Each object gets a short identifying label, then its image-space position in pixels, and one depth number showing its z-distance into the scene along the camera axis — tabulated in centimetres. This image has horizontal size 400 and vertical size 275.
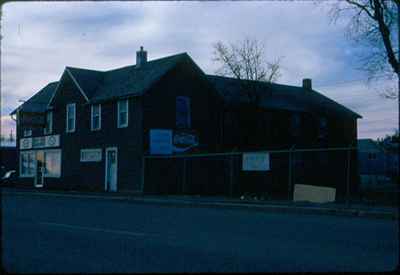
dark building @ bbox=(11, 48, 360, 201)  2958
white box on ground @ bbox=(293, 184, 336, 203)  2097
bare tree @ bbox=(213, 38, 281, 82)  3406
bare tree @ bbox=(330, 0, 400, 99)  2297
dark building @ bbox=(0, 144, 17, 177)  5272
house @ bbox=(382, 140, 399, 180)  4889
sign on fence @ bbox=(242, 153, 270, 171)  2241
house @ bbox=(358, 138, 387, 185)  6618
